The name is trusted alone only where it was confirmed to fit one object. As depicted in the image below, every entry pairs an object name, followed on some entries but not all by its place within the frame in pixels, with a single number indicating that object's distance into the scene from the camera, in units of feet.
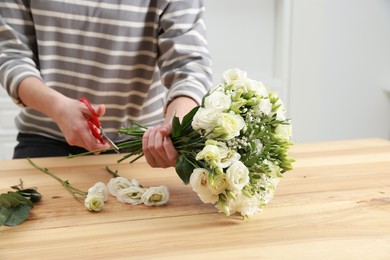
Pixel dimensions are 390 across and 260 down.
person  4.26
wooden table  2.40
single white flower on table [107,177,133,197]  3.20
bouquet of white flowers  2.71
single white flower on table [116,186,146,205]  3.08
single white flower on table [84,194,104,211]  2.91
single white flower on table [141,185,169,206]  3.02
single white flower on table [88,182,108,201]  2.98
